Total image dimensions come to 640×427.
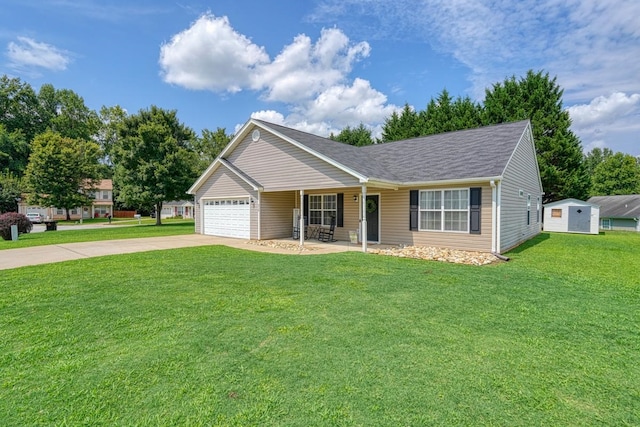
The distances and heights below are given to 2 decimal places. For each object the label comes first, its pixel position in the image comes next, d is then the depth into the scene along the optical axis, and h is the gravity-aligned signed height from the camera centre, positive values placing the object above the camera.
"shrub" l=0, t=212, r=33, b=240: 14.38 -0.77
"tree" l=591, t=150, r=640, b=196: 44.00 +3.76
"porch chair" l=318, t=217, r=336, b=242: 13.59 -1.28
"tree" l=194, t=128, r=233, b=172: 39.84 +8.41
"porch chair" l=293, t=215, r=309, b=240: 14.70 -1.24
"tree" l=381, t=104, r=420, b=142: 28.46 +7.73
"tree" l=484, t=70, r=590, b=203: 22.58 +5.72
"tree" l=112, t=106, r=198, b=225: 23.53 +3.41
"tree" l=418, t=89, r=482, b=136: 25.20 +7.76
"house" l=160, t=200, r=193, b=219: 54.33 -0.67
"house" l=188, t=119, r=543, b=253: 10.37 +0.71
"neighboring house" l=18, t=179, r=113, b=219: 41.84 +0.01
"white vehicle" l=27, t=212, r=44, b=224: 34.69 -1.10
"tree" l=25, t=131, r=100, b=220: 30.33 +3.55
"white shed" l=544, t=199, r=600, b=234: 19.98 -0.92
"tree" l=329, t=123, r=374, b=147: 33.50 +7.82
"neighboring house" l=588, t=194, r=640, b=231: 28.35 -1.01
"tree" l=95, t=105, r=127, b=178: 45.25 +11.66
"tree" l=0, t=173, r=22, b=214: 33.03 +1.64
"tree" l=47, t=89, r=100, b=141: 44.50 +13.71
